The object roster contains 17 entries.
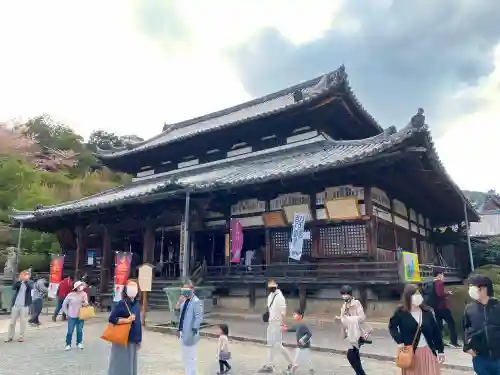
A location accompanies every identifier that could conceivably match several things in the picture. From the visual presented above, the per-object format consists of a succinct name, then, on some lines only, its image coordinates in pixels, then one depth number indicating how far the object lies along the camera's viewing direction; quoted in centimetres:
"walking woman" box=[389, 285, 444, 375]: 484
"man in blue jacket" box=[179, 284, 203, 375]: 660
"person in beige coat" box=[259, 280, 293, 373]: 780
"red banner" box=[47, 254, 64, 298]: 1755
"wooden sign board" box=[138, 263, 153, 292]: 1318
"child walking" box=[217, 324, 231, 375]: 777
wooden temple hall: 1375
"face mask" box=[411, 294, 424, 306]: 493
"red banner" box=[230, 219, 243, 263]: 1561
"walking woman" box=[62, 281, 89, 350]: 965
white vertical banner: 1372
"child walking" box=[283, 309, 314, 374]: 737
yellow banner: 1255
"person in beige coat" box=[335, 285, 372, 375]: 636
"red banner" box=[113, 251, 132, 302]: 1435
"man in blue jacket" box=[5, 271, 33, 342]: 1055
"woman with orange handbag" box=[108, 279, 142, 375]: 596
